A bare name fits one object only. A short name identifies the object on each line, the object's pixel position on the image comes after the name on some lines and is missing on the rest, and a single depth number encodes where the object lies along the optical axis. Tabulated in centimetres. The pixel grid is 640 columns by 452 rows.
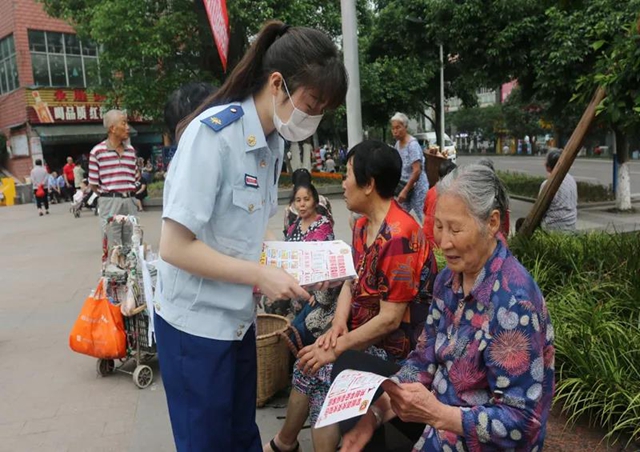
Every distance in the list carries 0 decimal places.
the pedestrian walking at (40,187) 1677
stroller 1517
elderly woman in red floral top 239
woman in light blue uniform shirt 156
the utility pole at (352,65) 555
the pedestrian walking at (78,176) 1848
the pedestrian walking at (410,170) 677
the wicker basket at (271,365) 333
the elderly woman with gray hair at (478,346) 161
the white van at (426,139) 2578
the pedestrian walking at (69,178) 2059
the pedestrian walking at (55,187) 2068
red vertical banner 590
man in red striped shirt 601
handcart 388
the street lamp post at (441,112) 2025
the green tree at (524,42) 884
